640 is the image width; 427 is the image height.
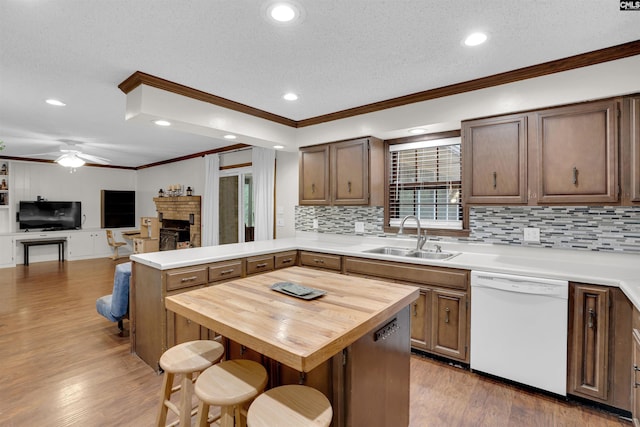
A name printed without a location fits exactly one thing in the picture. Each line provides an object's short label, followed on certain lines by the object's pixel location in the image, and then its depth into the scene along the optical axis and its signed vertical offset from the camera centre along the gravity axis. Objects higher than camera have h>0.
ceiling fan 5.18 +1.02
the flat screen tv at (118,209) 8.47 +0.05
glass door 5.23 +0.09
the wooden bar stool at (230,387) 1.28 -0.77
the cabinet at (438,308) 2.50 -0.83
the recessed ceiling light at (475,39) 1.99 +1.14
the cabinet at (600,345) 1.92 -0.86
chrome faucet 3.14 -0.27
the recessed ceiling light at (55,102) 3.26 +1.18
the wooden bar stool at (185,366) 1.52 -0.78
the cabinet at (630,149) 2.06 +0.42
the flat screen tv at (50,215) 7.23 -0.11
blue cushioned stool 3.02 -0.86
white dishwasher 2.11 -0.86
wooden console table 7.04 -0.78
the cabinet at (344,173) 3.41 +0.45
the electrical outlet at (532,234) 2.66 -0.20
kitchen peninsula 2.32 -0.52
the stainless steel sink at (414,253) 3.03 -0.43
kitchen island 1.11 -0.46
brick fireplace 6.23 -0.17
